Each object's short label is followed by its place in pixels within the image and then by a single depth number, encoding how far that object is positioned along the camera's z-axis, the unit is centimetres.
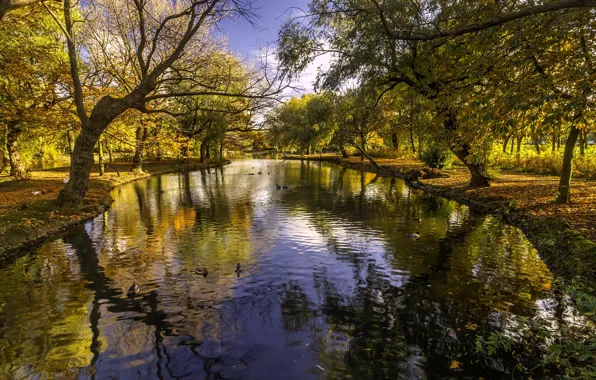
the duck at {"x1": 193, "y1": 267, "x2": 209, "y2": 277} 901
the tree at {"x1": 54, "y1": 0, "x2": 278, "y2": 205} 1406
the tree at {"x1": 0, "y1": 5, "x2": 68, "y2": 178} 1781
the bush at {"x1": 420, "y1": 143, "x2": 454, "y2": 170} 3064
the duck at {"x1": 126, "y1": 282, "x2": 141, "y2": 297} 788
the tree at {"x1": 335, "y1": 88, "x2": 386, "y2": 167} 3922
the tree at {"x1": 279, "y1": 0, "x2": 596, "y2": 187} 848
